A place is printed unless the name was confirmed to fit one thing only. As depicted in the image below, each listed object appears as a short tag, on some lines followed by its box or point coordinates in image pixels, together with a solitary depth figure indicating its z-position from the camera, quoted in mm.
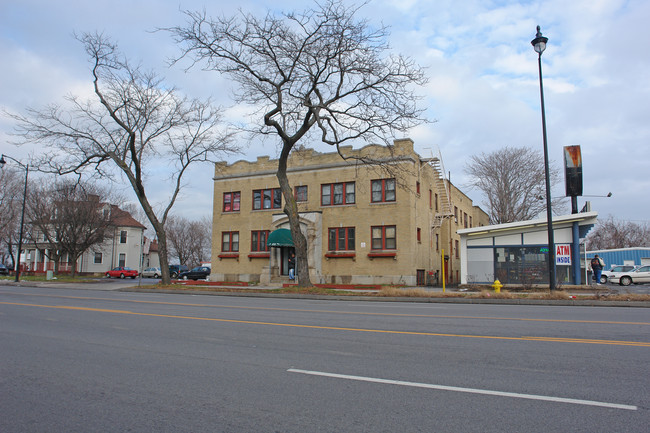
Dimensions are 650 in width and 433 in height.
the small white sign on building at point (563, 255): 24797
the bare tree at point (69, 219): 42000
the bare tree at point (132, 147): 26891
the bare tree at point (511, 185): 45969
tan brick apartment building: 30062
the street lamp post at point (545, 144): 17328
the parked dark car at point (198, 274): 45281
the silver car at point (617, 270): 34281
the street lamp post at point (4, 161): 31789
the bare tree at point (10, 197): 46781
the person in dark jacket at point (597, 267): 26248
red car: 51344
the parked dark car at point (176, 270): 50788
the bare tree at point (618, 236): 73762
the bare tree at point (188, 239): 80062
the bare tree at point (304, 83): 20109
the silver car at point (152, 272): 53500
